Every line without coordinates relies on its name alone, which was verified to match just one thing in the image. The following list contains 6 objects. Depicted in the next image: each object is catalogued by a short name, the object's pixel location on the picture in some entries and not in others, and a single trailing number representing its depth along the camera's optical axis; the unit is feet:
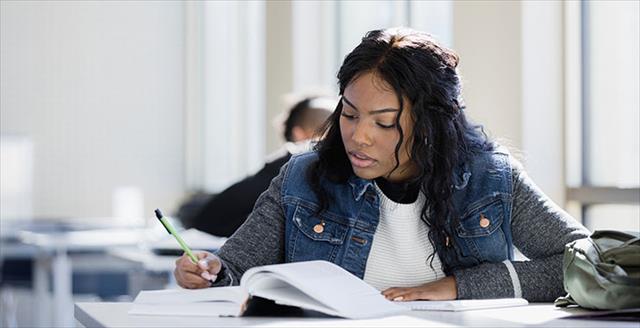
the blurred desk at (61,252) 18.72
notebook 7.46
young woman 8.41
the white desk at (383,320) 6.85
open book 7.12
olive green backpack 7.15
